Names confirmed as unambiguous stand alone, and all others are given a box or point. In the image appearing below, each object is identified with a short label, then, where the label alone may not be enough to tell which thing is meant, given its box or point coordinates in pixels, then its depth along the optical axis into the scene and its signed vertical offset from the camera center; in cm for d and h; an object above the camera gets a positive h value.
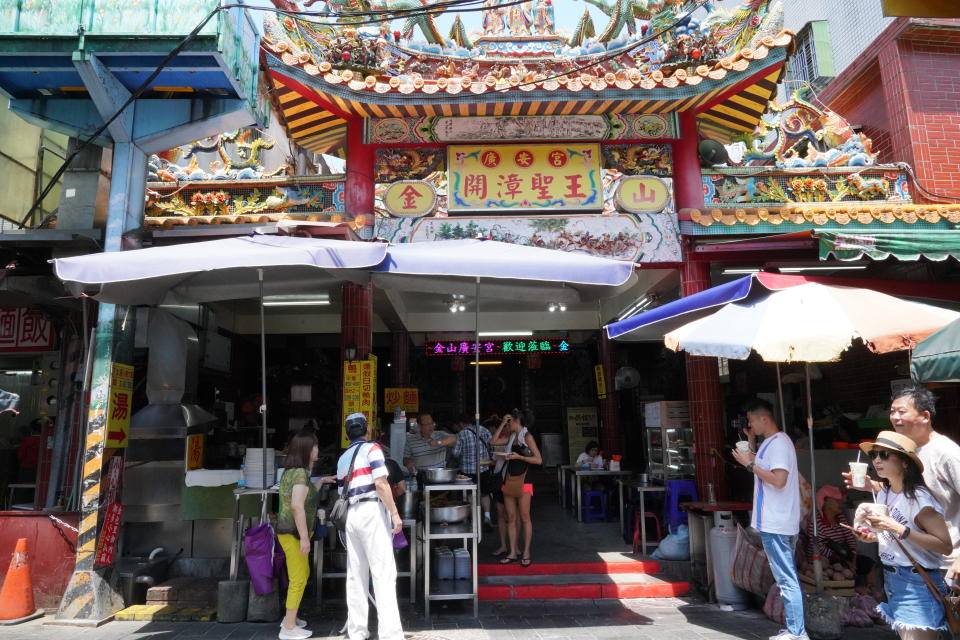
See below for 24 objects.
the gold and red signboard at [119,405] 616 +35
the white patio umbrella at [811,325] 463 +83
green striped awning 652 +194
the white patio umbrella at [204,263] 503 +149
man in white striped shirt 477 -81
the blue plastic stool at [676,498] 762 -84
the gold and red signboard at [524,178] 827 +346
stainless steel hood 772 +49
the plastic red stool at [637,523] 757 -115
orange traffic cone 566 -141
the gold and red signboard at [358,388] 774 +60
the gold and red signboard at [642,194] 823 +318
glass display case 862 -30
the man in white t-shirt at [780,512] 468 -64
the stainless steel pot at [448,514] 601 -77
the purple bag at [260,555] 544 -103
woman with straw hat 323 -58
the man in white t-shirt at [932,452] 324 -13
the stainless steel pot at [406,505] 619 -70
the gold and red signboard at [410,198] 823 +317
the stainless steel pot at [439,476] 604 -40
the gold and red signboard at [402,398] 1230 +75
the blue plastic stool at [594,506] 977 -117
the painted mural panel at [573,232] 808 +265
